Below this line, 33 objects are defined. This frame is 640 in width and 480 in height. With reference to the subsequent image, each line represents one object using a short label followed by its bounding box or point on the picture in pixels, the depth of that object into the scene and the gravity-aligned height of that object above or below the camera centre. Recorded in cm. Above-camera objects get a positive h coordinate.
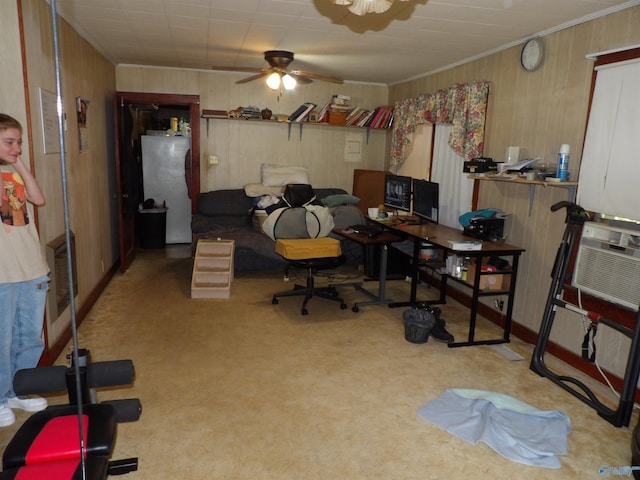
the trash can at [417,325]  352 -127
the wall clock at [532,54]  350 +86
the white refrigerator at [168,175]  639 -38
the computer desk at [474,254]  344 -71
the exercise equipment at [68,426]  135 -94
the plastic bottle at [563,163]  314 +2
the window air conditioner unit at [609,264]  268 -59
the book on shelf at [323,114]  607 +55
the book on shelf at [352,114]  616 +57
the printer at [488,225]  377 -51
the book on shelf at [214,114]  580 +47
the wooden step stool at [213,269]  443 -119
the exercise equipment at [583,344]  244 -104
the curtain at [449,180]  467 -20
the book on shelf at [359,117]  617 +54
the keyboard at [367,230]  424 -68
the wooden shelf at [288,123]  590 +42
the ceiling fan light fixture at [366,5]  191 +64
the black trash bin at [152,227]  627 -109
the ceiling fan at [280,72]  433 +78
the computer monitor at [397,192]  453 -34
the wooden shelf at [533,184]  316 -13
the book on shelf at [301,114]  600 +53
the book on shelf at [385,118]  612 +54
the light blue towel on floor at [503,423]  229 -142
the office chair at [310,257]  400 -89
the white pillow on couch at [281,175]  602 -28
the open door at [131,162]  506 -18
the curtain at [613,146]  278 +14
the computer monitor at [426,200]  413 -37
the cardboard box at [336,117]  605 +51
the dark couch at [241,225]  512 -89
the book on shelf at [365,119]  617 +51
